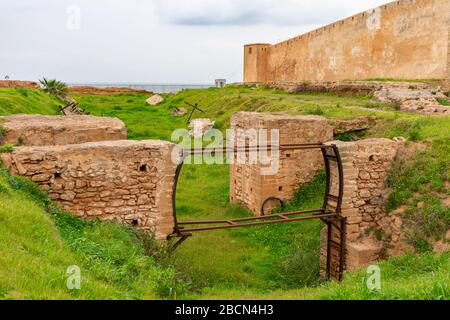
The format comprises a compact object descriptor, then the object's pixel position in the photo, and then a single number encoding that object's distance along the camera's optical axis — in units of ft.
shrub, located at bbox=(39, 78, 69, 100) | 101.55
